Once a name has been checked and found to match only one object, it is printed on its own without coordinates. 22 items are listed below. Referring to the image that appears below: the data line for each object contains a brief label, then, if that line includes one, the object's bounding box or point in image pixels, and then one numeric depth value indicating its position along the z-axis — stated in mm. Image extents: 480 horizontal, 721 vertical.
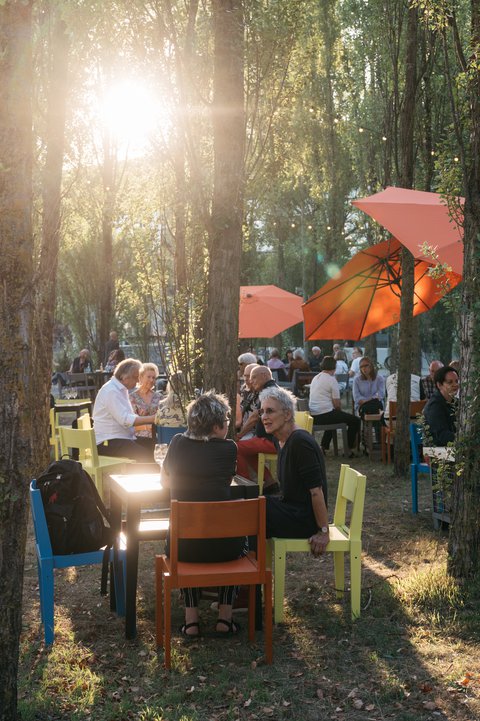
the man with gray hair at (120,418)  9547
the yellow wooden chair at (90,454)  8719
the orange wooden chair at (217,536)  4902
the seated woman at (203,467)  5461
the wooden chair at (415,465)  9125
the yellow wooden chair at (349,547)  5711
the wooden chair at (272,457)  9453
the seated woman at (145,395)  10344
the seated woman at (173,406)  9617
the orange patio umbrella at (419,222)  9766
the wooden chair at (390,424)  11805
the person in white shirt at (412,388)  13438
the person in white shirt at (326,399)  13211
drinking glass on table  7382
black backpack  5637
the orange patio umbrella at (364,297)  13148
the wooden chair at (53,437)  11414
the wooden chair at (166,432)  9469
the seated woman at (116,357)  19145
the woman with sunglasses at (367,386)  14094
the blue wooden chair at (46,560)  5457
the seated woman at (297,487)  5711
